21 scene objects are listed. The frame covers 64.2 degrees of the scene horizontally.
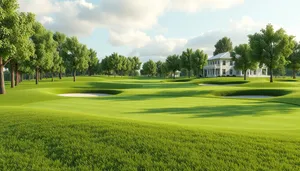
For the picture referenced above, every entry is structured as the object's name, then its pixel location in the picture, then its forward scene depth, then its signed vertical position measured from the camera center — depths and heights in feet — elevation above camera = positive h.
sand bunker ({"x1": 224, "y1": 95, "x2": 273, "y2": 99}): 101.85 -8.34
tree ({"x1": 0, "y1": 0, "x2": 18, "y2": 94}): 85.97 +19.88
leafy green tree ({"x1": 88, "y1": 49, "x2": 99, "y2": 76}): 429.50 +31.54
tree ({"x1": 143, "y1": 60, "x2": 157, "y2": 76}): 491.72 +20.99
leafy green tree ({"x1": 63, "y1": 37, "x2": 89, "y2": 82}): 215.92 +22.41
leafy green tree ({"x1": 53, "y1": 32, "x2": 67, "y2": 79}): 258.80 +43.20
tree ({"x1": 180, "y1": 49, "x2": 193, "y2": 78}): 326.24 +24.76
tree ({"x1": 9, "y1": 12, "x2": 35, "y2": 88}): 92.73 +17.19
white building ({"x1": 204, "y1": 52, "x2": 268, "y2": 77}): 327.67 +12.09
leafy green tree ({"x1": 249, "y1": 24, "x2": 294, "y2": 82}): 162.09 +20.59
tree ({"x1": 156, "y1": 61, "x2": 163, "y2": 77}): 551.14 +28.84
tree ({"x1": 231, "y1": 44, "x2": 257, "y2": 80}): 215.10 +15.91
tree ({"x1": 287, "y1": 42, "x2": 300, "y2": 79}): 253.85 +18.93
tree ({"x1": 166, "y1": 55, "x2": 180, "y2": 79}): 366.12 +22.51
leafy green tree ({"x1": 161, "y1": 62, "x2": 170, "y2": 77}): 397.39 +14.88
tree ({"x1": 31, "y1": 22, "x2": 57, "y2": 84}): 157.89 +22.86
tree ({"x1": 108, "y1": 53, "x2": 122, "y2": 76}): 403.34 +26.41
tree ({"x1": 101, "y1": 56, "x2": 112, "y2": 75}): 420.44 +23.97
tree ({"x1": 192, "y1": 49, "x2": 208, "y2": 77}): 299.99 +23.65
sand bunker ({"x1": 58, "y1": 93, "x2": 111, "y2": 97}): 113.50 -7.82
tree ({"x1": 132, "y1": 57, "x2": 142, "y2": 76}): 538.55 +31.13
